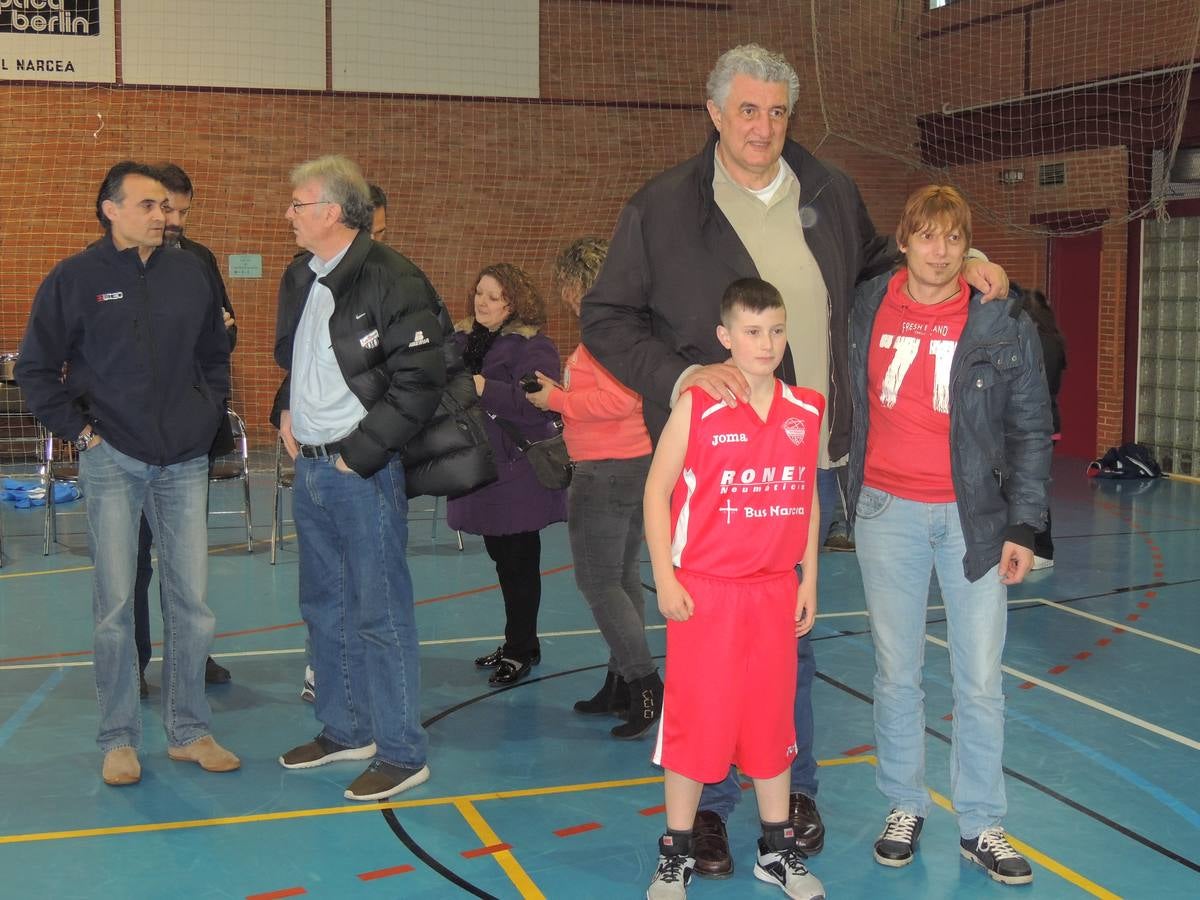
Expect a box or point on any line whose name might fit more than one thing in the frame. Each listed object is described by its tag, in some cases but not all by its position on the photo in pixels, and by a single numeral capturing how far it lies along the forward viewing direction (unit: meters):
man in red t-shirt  3.53
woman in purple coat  5.49
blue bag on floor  10.66
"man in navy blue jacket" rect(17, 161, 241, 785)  4.35
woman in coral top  4.83
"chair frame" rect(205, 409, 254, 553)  8.24
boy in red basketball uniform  3.33
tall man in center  3.58
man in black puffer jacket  4.14
